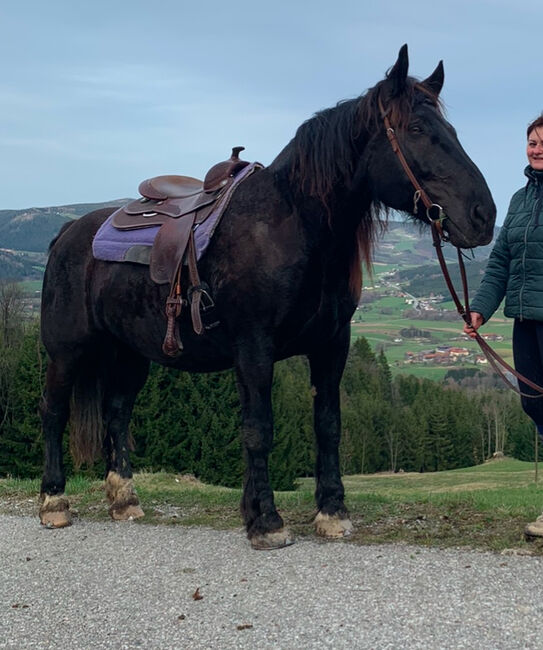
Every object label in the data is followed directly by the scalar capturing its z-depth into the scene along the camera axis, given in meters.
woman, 4.81
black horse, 4.84
